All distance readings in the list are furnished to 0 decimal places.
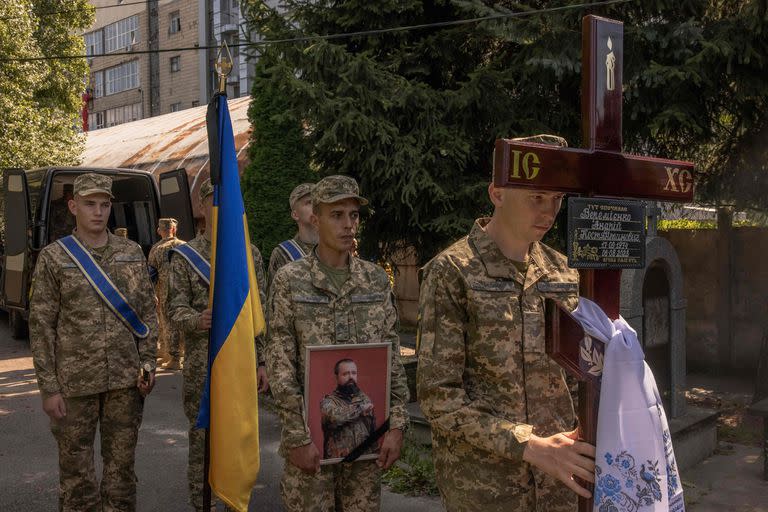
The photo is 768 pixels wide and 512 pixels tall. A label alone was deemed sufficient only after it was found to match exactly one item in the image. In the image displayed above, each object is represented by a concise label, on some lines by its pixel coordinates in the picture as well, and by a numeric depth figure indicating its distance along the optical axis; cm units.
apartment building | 3756
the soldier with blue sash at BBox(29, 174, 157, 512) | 482
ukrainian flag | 437
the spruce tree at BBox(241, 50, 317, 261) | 984
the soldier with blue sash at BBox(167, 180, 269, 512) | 529
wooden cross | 212
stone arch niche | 697
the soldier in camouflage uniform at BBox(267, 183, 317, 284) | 619
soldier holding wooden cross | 250
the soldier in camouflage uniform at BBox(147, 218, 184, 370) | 1054
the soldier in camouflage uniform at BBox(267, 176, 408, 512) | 362
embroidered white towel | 206
